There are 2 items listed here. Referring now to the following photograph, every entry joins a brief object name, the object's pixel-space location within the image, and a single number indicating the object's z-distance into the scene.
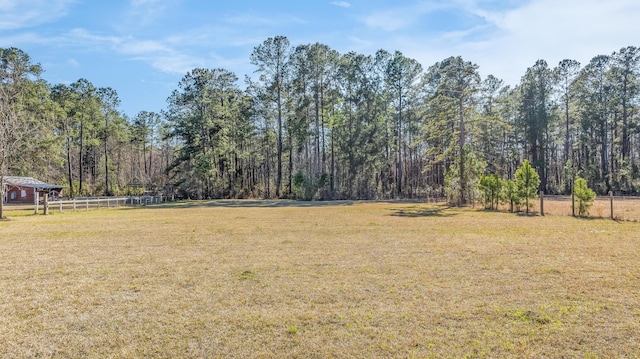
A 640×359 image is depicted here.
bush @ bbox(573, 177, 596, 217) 17.28
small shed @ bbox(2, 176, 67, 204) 39.09
